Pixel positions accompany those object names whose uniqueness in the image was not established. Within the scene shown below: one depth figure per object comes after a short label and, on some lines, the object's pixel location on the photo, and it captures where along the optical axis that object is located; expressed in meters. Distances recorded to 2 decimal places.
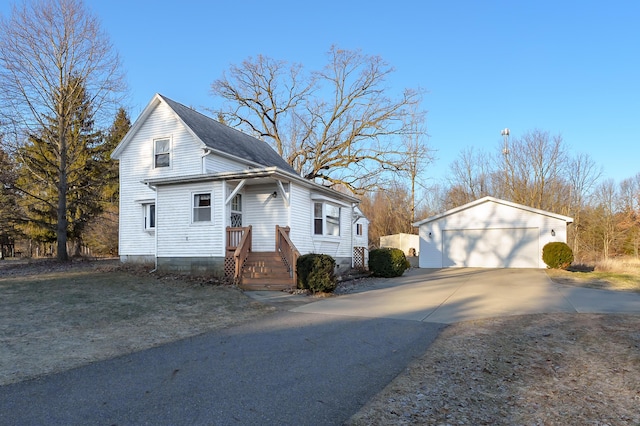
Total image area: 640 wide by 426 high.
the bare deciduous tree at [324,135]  30.60
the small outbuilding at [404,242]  35.72
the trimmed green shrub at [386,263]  18.69
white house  14.09
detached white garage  23.25
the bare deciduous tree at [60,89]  19.05
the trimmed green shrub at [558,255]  21.39
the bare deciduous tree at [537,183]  36.72
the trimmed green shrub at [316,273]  12.40
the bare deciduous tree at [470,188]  41.28
